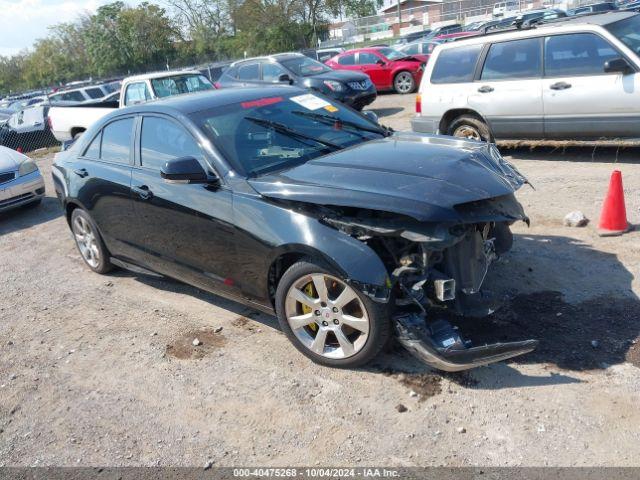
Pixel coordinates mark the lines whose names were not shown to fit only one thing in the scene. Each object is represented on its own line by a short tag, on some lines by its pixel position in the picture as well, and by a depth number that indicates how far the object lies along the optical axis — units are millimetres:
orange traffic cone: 5547
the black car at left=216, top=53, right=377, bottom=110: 14422
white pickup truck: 12406
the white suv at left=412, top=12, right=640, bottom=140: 7676
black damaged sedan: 3562
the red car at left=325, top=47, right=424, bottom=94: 18578
